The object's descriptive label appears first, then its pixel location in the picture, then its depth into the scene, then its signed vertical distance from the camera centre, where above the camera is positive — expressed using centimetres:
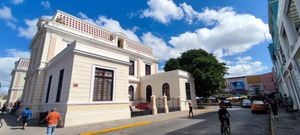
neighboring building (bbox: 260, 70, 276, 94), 4847 +392
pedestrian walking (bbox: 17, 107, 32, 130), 903 -109
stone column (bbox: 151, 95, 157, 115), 1490 -108
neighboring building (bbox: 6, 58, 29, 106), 2892 +324
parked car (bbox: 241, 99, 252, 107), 2361 -148
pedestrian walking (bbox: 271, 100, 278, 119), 1089 -106
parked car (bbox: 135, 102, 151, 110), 1893 -136
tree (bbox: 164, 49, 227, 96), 2122 +323
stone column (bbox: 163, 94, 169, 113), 1636 -120
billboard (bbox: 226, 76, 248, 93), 5425 +362
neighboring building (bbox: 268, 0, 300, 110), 953 +450
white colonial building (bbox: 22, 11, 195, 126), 1004 +178
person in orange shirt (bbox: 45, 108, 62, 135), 640 -103
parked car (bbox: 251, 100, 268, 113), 1543 -141
